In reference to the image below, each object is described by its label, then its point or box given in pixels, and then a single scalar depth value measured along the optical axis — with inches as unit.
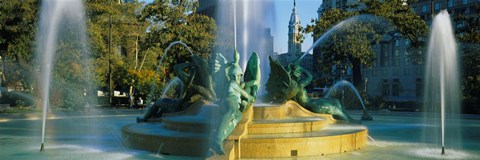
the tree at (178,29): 1744.6
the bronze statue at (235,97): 407.2
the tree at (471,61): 1359.5
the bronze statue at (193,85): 600.1
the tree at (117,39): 1499.8
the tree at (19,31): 1269.7
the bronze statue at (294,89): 590.4
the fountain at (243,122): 428.1
